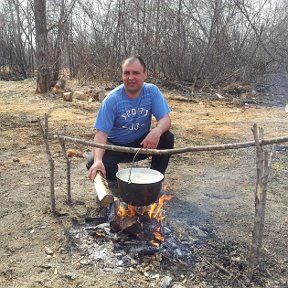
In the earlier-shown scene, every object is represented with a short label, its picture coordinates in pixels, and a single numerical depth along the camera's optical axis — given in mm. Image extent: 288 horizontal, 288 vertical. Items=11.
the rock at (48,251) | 2893
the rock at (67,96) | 10289
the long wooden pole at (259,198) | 2314
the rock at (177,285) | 2459
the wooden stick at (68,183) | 3455
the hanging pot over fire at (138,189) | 2742
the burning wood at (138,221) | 2955
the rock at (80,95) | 10711
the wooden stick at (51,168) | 3454
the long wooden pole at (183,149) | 2381
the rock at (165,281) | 2470
